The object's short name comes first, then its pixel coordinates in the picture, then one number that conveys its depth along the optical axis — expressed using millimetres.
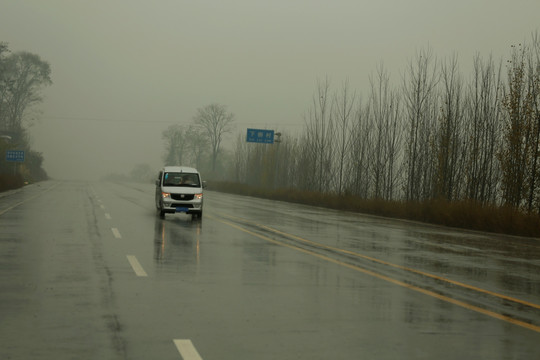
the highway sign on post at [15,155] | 69025
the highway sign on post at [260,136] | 61406
